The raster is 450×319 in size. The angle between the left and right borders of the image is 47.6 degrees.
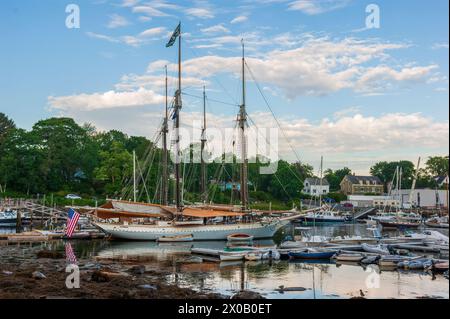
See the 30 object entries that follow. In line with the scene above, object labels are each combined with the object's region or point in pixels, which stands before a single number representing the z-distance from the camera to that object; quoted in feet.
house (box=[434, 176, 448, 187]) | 528.71
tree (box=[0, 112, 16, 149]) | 417.40
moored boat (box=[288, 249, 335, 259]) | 137.90
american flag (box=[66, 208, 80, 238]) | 156.46
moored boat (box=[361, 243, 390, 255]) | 142.92
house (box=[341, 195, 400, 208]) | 459.32
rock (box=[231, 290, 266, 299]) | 82.33
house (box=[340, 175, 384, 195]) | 591.37
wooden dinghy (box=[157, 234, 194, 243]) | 192.48
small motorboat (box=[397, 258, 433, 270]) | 119.55
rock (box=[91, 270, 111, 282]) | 94.58
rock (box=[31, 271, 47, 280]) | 94.24
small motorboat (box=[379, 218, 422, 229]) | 283.51
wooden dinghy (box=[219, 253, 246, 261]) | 135.13
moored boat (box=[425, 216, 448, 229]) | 280.51
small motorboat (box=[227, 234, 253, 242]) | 192.34
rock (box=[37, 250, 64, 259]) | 134.56
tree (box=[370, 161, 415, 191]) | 606.46
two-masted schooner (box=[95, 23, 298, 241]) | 198.49
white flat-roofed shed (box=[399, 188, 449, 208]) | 444.14
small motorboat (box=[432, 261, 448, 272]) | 116.16
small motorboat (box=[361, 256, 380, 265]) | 130.82
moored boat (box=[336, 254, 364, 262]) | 133.59
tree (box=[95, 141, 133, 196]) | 343.87
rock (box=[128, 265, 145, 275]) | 111.75
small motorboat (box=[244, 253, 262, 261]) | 135.33
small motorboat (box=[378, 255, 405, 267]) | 123.95
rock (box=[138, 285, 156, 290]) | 88.38
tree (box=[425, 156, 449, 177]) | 586.86
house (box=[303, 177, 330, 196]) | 531.09
